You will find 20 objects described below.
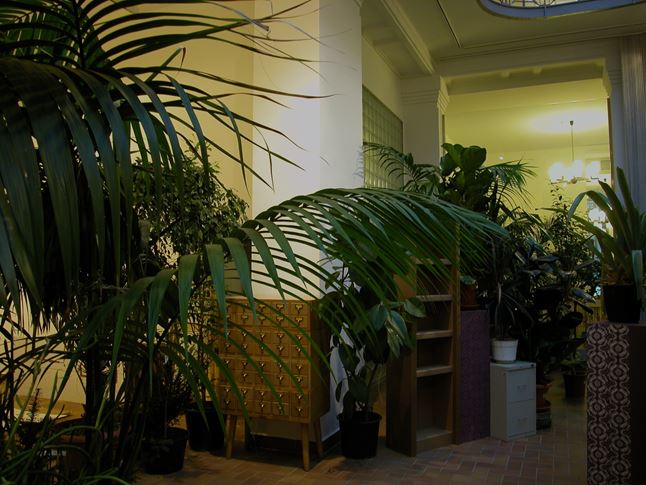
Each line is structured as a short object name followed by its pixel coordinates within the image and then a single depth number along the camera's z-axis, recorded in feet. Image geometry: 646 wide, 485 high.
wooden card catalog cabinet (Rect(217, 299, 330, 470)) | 12.79
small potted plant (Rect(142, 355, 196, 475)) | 12.53
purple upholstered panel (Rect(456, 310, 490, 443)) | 14.98
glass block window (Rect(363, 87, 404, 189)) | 20.95
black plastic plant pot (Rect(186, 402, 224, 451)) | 14.37
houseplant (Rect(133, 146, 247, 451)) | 12.28
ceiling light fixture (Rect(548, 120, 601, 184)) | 31.68
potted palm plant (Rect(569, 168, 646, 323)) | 11.08
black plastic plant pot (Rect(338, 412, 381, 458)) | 13.55
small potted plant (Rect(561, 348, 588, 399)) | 20.81
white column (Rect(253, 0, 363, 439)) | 14.62
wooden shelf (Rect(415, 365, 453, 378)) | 14.28
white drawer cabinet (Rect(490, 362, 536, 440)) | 15.12
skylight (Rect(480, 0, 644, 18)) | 20.35
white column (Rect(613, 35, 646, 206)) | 21.72
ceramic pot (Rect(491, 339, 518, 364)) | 15.74
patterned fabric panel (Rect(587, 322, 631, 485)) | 10.89
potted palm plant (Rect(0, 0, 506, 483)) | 2.34
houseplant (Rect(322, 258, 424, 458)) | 12.54
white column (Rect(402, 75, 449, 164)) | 25.53
